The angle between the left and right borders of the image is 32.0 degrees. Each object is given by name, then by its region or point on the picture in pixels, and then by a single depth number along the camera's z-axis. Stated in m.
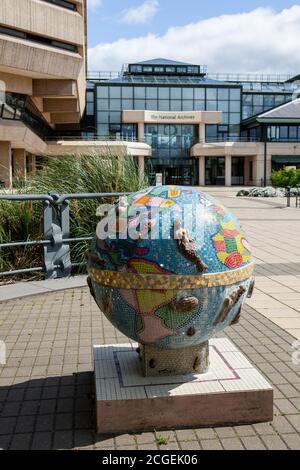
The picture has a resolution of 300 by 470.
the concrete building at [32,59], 28.85
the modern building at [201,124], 59.53
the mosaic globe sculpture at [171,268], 3.64
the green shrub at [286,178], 44.78
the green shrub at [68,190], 9.37
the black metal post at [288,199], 29.36
